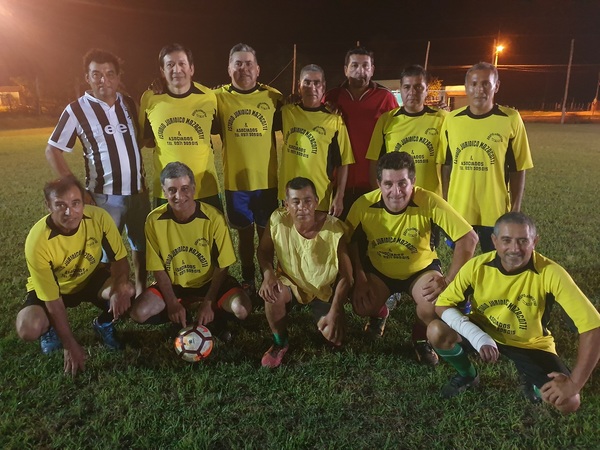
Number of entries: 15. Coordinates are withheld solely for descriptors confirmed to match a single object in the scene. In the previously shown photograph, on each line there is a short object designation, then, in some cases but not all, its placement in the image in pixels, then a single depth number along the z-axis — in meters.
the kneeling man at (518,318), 2.68
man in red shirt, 4.27
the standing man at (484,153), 3.75
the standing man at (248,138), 4.12
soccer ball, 3.35
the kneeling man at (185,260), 3.56
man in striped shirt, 3.88
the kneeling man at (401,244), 3.38
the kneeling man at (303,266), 3.43
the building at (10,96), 40.09
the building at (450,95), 28.01
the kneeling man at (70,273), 3.31
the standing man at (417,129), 3.96
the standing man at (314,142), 4.09
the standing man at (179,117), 3.90
